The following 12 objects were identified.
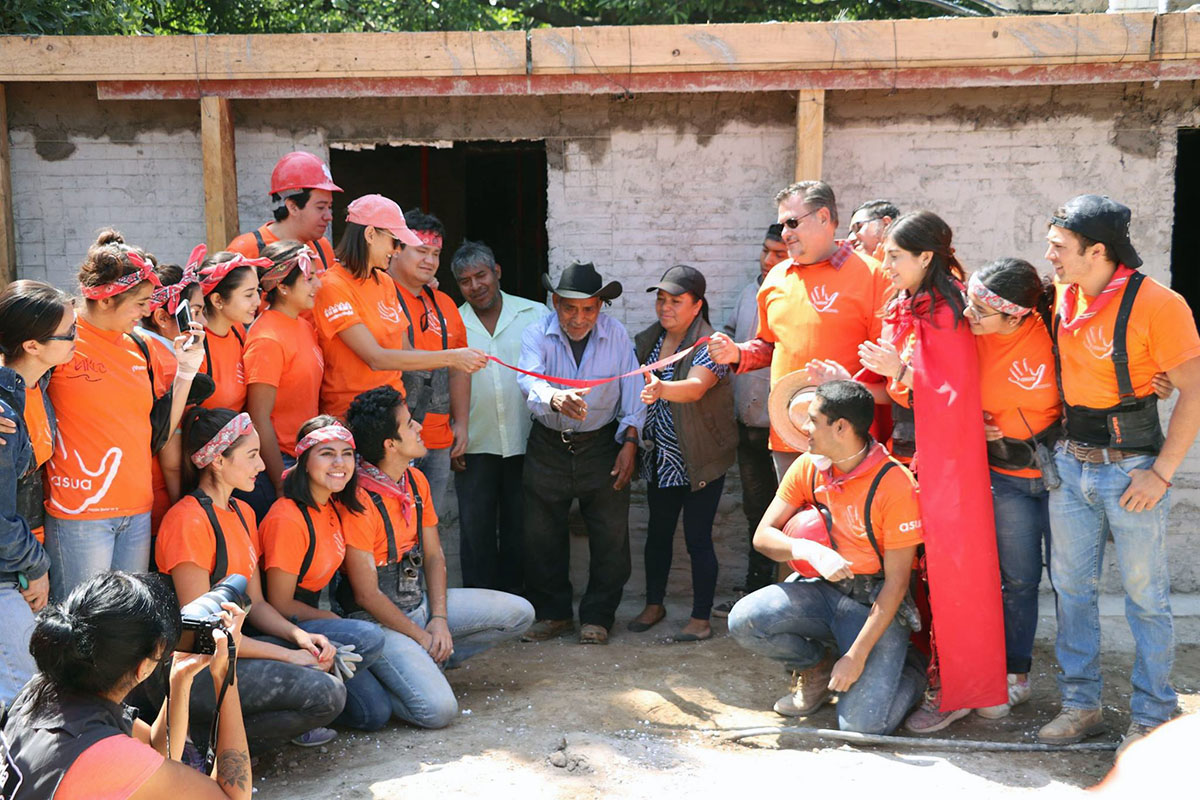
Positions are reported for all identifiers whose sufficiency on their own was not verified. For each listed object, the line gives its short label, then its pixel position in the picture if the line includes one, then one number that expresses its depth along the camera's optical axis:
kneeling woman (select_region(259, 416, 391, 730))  4.48
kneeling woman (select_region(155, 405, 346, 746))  4.12
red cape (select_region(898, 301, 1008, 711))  4.57
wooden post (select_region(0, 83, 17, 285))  6.09
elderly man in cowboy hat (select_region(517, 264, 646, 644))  5.85
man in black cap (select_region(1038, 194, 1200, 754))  4.19
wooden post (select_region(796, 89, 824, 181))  5.98
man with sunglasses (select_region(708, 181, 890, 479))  5.02
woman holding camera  2.58
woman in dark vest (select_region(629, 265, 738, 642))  5.80
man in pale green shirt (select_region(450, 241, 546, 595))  6.10
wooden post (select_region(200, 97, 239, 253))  6.02
